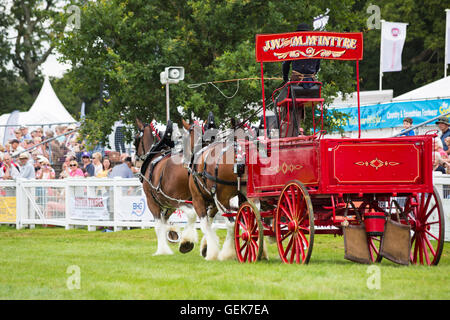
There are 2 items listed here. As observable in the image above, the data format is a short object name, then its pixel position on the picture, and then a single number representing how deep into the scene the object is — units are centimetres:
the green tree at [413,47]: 3878
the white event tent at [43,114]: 3303
